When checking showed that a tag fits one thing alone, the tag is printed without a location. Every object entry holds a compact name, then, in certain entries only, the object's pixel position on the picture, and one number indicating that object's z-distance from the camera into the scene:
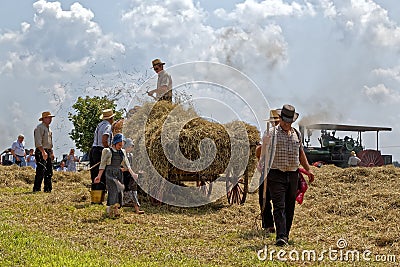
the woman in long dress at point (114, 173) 8.98
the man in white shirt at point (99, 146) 10.55
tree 27.27
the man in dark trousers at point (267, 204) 7.98
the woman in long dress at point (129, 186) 9.74
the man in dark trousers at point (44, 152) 12.30
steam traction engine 27.48
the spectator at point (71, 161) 22.48
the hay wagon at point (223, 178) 10.33
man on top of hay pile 11.04
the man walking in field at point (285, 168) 7.24
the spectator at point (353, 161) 23.66
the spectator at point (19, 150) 19.38
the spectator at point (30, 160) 21.86
